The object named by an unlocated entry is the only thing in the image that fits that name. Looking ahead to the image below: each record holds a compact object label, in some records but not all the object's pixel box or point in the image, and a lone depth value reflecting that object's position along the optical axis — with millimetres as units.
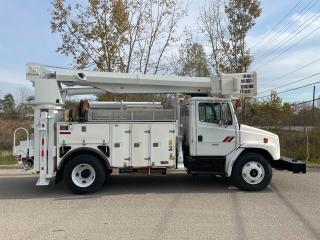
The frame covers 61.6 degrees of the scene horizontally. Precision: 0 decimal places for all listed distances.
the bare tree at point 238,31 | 12993
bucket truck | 6230
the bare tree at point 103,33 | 12478
